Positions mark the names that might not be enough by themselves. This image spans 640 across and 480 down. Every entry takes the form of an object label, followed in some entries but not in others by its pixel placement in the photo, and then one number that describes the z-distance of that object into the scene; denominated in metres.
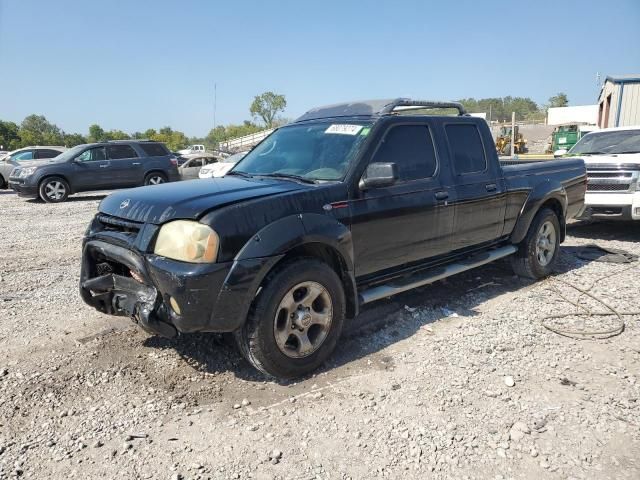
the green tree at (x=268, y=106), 100.19
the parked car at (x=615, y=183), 7.51
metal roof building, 20.55
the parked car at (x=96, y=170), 13.85
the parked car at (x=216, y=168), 13.86
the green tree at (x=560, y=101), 96.00
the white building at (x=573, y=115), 43.47
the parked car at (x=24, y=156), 17.69
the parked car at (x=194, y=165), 17.47
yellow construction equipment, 32.93
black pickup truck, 3.03
